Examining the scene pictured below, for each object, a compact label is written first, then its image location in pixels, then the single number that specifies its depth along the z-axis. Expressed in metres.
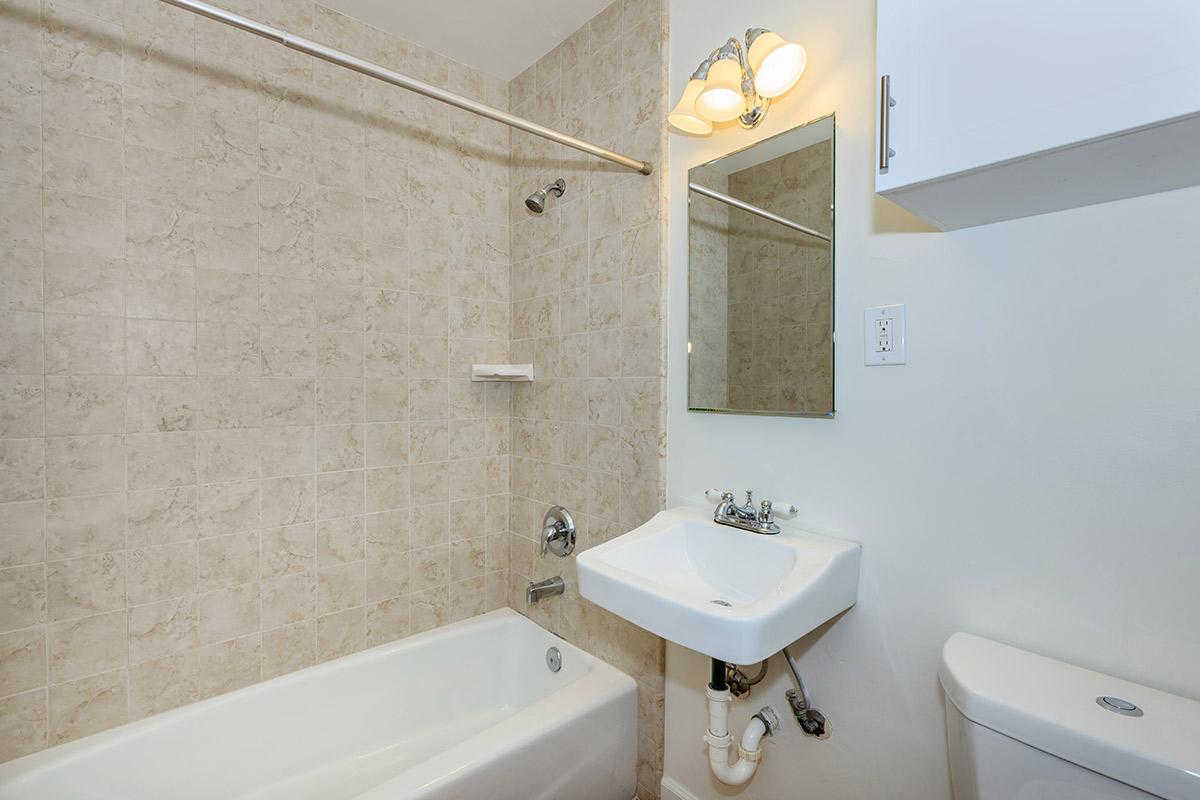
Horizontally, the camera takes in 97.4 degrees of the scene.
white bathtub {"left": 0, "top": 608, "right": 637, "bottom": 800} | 1.30
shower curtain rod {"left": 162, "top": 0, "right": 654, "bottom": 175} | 1.01
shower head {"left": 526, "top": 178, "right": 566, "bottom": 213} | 1.84
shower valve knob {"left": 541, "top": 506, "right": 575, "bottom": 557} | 1.88
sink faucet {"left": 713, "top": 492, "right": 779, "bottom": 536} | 1.27
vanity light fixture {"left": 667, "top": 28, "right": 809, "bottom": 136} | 1.21
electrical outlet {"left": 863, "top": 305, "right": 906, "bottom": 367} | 1.10
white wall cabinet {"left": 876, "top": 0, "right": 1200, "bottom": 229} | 0.63
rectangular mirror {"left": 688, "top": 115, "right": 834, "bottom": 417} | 1.24
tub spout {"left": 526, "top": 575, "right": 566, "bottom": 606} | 1.84
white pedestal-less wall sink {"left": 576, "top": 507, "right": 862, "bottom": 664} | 0.92
